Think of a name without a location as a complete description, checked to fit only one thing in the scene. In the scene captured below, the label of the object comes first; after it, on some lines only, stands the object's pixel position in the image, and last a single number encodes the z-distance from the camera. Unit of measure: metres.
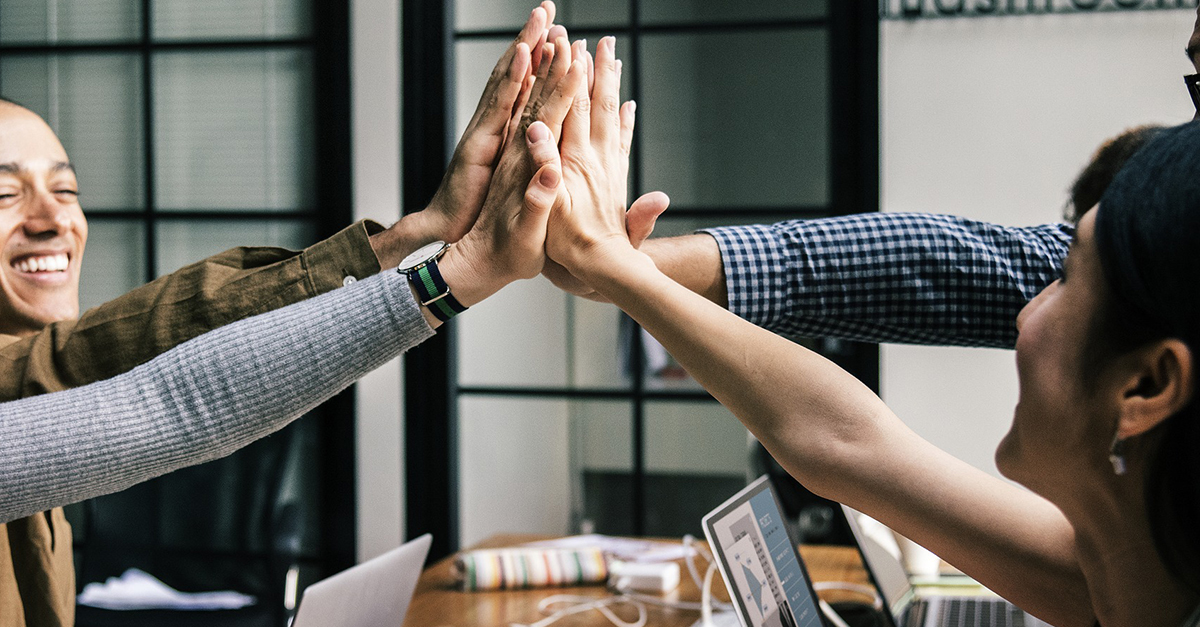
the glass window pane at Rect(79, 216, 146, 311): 3.57
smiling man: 1.18
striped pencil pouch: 1.99
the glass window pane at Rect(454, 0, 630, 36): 3.37
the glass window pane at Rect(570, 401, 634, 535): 3.45
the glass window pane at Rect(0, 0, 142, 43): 3.53
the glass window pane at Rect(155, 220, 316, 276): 3.54
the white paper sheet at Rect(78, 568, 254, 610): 2.57
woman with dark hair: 0.71
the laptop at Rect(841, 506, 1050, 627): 1.70
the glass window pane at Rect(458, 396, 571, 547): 3.52
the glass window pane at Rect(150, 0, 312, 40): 3.46
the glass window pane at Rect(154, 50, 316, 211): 3.47
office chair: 3.13
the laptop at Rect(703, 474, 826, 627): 1.26
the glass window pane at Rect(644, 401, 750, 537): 3.39
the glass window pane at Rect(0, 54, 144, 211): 3.55
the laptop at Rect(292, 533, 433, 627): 1.05
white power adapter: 1.97
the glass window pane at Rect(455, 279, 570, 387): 3.49
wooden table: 1.79
